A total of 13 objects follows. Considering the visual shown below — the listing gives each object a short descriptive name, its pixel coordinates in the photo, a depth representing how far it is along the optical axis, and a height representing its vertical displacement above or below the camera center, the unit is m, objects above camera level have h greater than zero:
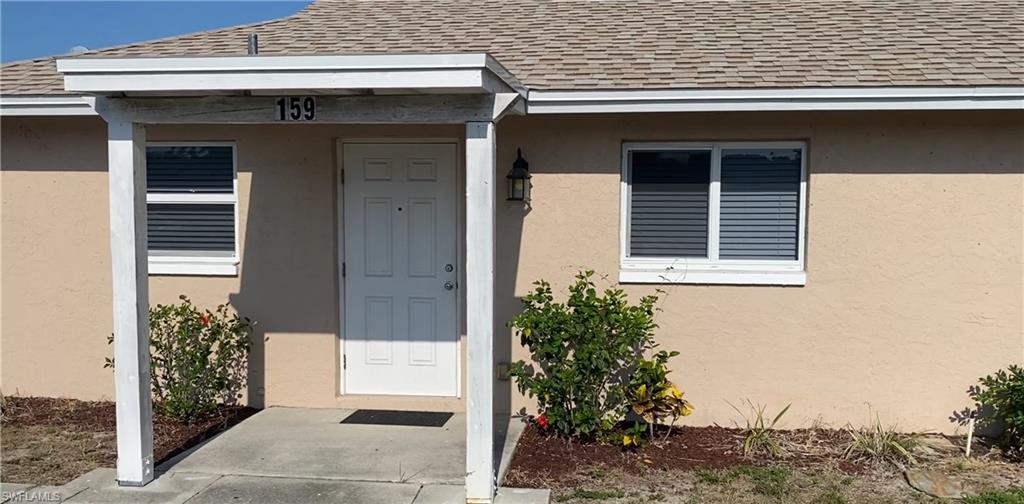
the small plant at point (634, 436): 5.78 -1.60
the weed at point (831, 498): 4.94 -1.76
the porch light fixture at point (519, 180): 6.42 +0.28
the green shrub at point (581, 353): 5.76 -1.00
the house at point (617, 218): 6.12 -0.03
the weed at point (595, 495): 4.96 -1.75
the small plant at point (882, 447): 5.65 -1.67
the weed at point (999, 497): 4.89 -1.73
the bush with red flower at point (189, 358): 6.32 -1.17
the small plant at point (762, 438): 5.82 -1.67
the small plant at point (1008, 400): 5.60 -1.32
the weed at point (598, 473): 5.33 -1.74
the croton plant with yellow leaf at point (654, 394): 5.90 -1.33
